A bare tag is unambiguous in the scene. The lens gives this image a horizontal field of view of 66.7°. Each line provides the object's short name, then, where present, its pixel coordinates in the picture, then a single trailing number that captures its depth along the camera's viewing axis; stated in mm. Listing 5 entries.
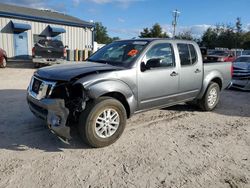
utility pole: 32018
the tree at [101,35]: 53029
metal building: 15671
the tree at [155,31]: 38148
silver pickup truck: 3043
